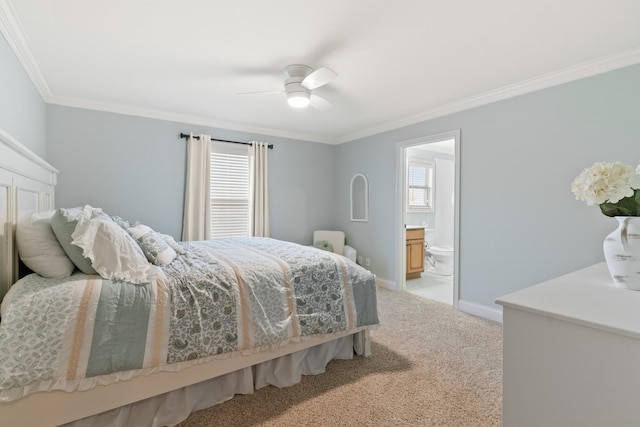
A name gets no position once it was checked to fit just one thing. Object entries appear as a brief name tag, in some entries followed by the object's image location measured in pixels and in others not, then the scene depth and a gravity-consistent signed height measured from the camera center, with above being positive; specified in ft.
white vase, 3.48 -0.37
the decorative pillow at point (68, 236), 5.21 -0.45
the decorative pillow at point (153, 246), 6.44 -0.77
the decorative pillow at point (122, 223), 7.66 -0.29
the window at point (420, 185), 18.34 +2.15
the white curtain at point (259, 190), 14.26 +1.25
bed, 4.37 -1.98
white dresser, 2.46 -1.28
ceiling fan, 7.54 +3.55
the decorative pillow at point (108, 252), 5.06 -0.70
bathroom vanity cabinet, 15.44 -1.77
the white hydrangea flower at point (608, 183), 3.40 +0.47
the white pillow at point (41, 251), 5.18 -0.73
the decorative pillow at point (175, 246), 8.03 -0.93
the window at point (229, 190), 13.51 +1.15
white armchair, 15.64 -1.20
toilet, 17.19 -2.43
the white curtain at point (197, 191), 12.64 +0.99
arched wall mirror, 15.05 +1.01
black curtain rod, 12.62 +3.44
